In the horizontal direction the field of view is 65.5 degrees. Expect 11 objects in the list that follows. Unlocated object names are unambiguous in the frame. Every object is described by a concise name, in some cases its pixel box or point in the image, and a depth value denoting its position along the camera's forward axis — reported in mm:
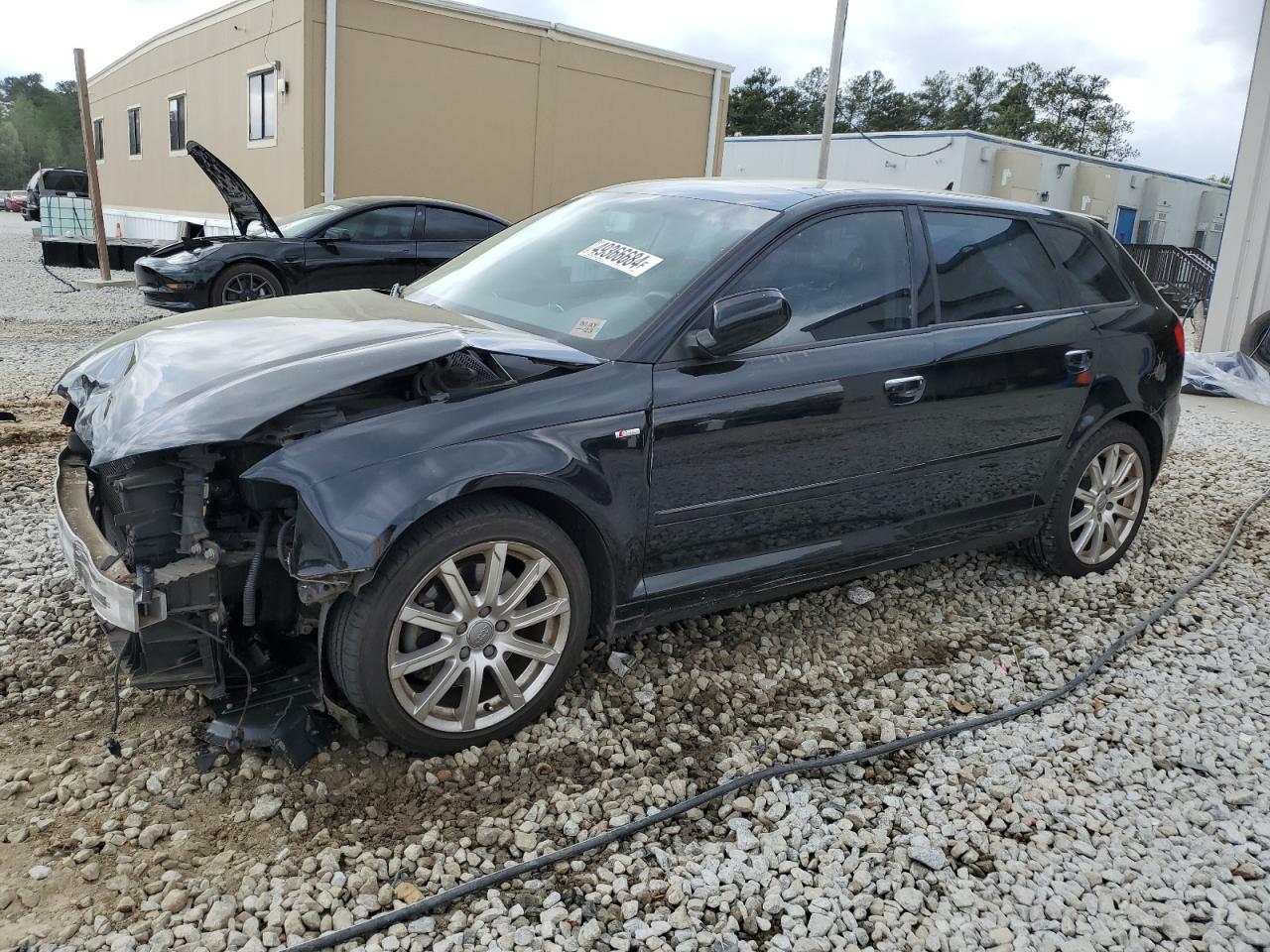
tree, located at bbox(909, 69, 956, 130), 71562
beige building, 15445
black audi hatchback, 2621
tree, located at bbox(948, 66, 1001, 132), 70625
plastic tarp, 10438
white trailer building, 28141
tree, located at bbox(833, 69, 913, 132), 70688
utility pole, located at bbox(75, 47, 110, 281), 13953
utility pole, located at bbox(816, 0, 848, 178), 17000
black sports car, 9734
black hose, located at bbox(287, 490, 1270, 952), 2285
